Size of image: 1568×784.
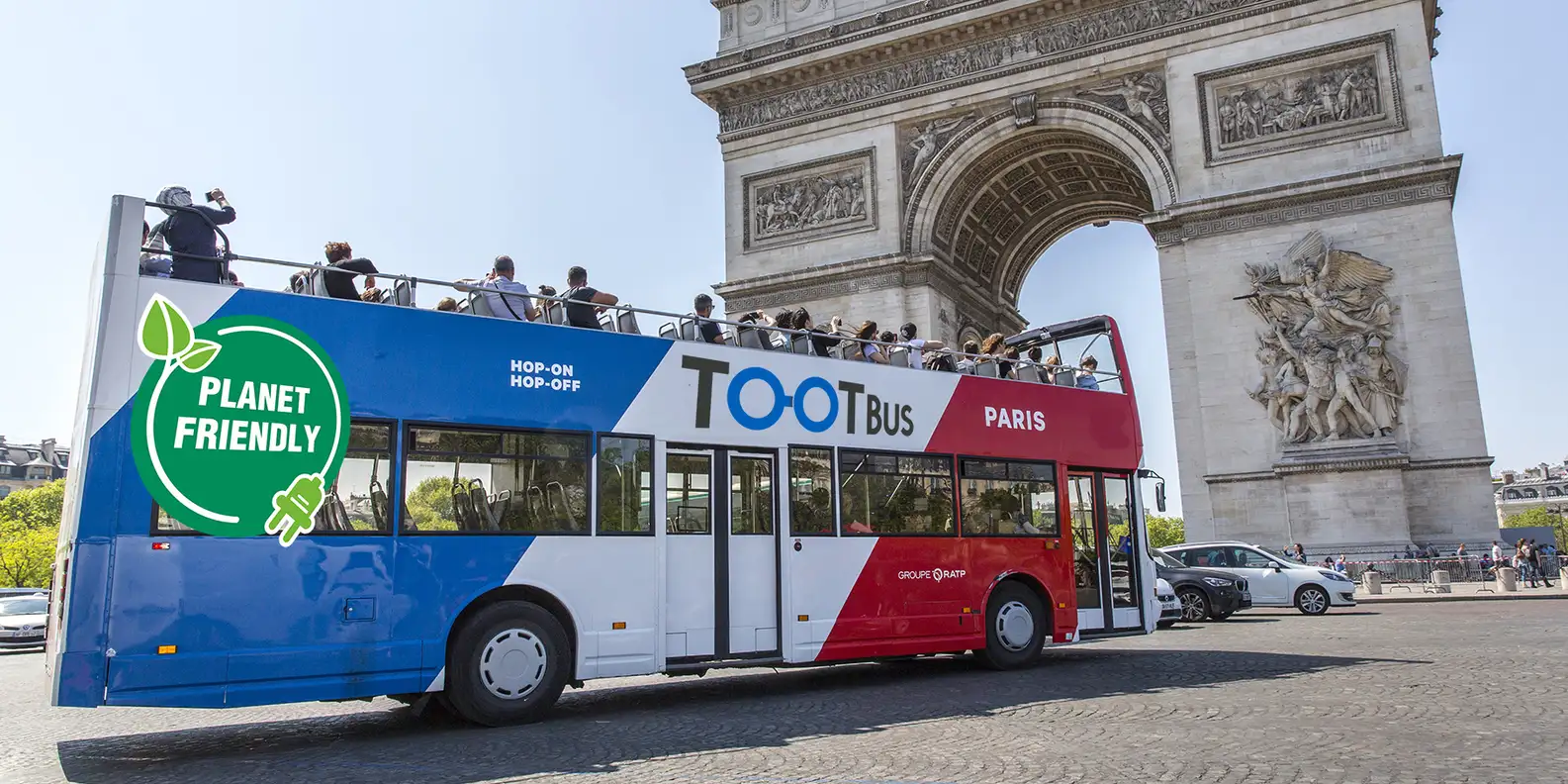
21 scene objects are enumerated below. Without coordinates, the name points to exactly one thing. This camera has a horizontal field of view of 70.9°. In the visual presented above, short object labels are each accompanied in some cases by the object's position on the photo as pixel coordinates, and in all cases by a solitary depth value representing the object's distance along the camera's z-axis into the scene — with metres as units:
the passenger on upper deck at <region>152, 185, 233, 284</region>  7.14
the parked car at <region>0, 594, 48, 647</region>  22.00
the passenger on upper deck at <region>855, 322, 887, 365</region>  10.77
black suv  18.12
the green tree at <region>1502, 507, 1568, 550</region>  112.75
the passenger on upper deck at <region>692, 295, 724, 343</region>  9.56
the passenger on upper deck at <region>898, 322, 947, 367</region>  10.96
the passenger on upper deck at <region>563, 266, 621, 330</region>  8.97
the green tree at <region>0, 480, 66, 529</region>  69.62
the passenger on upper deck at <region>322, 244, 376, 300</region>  7.77
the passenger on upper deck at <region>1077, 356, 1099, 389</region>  12.55
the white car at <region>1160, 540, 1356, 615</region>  18.92
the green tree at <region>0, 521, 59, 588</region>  51.28
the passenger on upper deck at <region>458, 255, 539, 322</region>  8.52
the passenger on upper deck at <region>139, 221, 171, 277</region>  7.04
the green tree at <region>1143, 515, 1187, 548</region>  98.62
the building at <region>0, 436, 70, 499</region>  95.44
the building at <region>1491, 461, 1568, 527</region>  130.88
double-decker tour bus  6.68
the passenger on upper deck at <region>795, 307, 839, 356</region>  10.35
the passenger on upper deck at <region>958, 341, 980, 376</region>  11.36
